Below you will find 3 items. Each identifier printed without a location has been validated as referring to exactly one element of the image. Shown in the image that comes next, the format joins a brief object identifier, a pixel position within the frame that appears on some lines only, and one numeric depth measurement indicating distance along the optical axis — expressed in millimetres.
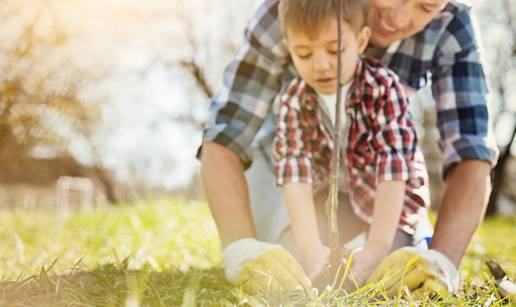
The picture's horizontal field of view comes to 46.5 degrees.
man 2102
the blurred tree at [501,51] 9492
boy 1765
